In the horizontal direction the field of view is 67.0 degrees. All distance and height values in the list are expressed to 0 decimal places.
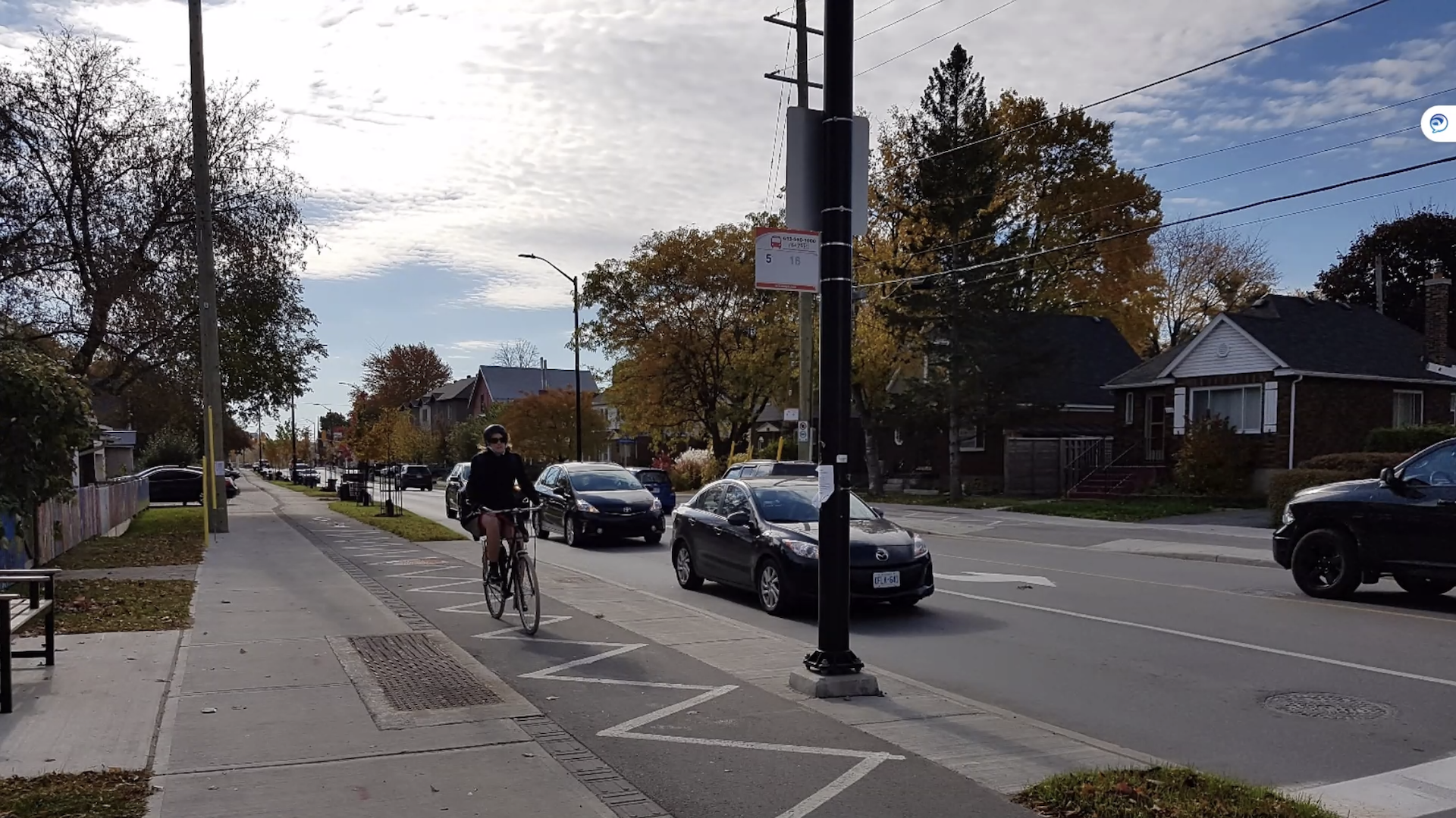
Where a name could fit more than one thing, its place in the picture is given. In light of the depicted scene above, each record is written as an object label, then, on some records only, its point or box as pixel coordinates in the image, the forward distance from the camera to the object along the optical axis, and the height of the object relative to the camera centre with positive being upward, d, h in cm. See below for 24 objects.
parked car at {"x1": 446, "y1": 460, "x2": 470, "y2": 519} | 3061 -220
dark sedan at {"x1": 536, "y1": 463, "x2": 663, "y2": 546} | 2038 -182
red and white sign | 848 +115
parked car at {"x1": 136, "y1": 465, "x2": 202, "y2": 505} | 4450 -297
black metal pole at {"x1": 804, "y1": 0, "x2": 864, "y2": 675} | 731 +57
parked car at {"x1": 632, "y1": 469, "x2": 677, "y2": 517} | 2900 -202
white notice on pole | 733 -50
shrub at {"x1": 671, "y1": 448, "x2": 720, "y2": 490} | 4534 -255
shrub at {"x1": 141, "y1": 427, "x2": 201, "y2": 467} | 6106 -225
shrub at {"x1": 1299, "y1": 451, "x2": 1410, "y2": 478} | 2095 -108
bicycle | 991 -162
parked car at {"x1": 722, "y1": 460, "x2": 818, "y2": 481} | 2041 -118
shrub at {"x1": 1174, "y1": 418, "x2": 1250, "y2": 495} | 2923 -144
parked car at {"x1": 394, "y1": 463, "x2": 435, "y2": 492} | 6153 -382
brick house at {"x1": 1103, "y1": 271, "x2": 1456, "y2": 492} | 2936 +70
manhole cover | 726 -204
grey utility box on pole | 763 +162
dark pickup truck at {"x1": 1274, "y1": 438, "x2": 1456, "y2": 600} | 1137 -137
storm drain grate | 712 -190
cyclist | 1035 -75
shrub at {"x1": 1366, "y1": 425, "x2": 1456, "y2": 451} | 2430 -72
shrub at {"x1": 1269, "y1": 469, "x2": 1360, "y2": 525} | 1991 -140
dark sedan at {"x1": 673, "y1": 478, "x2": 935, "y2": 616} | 1130 -152
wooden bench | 660 -139
